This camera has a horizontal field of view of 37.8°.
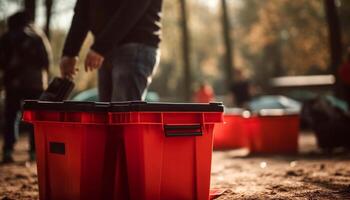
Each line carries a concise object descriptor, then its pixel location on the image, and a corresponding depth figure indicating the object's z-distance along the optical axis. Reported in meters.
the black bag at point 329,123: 8.84
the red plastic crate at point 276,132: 8.98
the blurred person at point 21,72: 7.36
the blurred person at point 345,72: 9.62
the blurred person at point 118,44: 3.42
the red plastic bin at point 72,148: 3.01
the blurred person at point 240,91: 15.23
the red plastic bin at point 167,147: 2.93
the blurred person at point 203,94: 18.02
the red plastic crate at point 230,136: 10.84
